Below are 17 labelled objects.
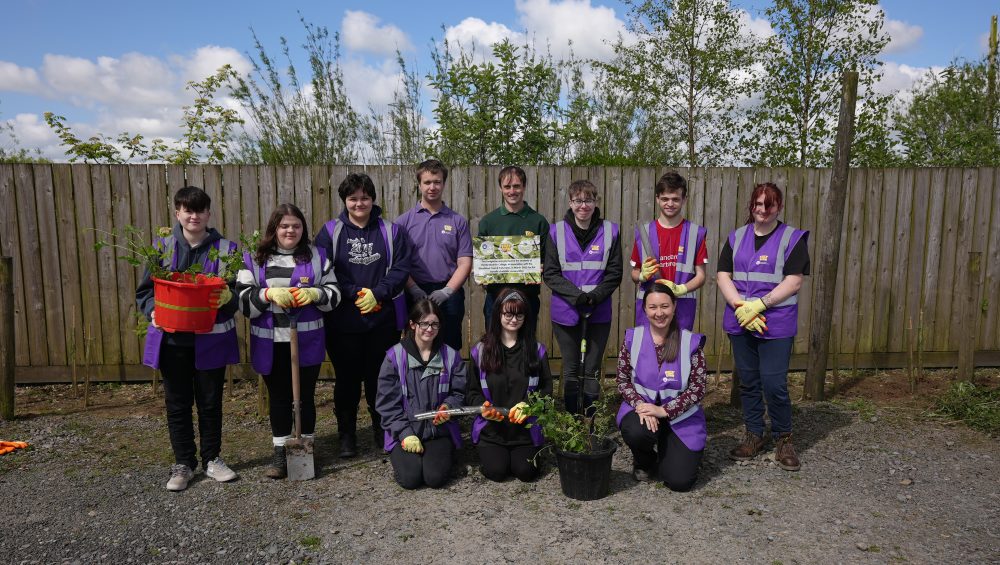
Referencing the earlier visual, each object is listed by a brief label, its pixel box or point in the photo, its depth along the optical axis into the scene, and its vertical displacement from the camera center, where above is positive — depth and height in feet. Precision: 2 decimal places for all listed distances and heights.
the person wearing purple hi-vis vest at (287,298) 12.69 -1.53
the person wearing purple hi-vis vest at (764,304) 13.47 -1.71
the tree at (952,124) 31.86 +5.46
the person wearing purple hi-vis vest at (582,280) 14.26 -1.32
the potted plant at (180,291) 11.52 -1.28
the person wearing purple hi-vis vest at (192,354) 12.35 -2.60
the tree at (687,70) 30.50 +7.09
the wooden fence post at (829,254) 17.70 -0.90
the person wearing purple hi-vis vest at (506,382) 13.14 -3.30
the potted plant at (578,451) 12.07 -4.26
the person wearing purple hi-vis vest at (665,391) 12.59 -3.33
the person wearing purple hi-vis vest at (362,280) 13.62 -1.28
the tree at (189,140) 23.22 +2.80
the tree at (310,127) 25.11 +3.49
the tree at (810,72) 27.99 +6.49
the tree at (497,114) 21.54 +3.50
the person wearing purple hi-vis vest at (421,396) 12.91 -3.56
